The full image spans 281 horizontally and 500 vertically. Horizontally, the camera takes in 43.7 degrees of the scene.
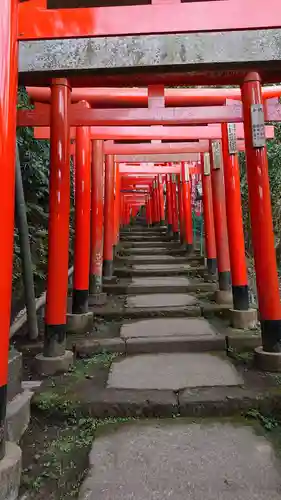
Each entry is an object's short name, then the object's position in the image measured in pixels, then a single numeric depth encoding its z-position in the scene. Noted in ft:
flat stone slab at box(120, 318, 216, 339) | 14.24
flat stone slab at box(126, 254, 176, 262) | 29.21
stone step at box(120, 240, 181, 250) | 35.84
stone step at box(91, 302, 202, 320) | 17.10
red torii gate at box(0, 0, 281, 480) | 6.18
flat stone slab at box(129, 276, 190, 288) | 21.98
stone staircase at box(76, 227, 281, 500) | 6.84
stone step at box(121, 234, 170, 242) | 40.65
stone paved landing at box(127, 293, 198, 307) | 18.44
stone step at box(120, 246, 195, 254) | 32.50
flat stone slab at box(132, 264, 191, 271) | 25.86
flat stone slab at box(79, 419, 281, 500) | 6.62
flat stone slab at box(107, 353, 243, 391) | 10.43
